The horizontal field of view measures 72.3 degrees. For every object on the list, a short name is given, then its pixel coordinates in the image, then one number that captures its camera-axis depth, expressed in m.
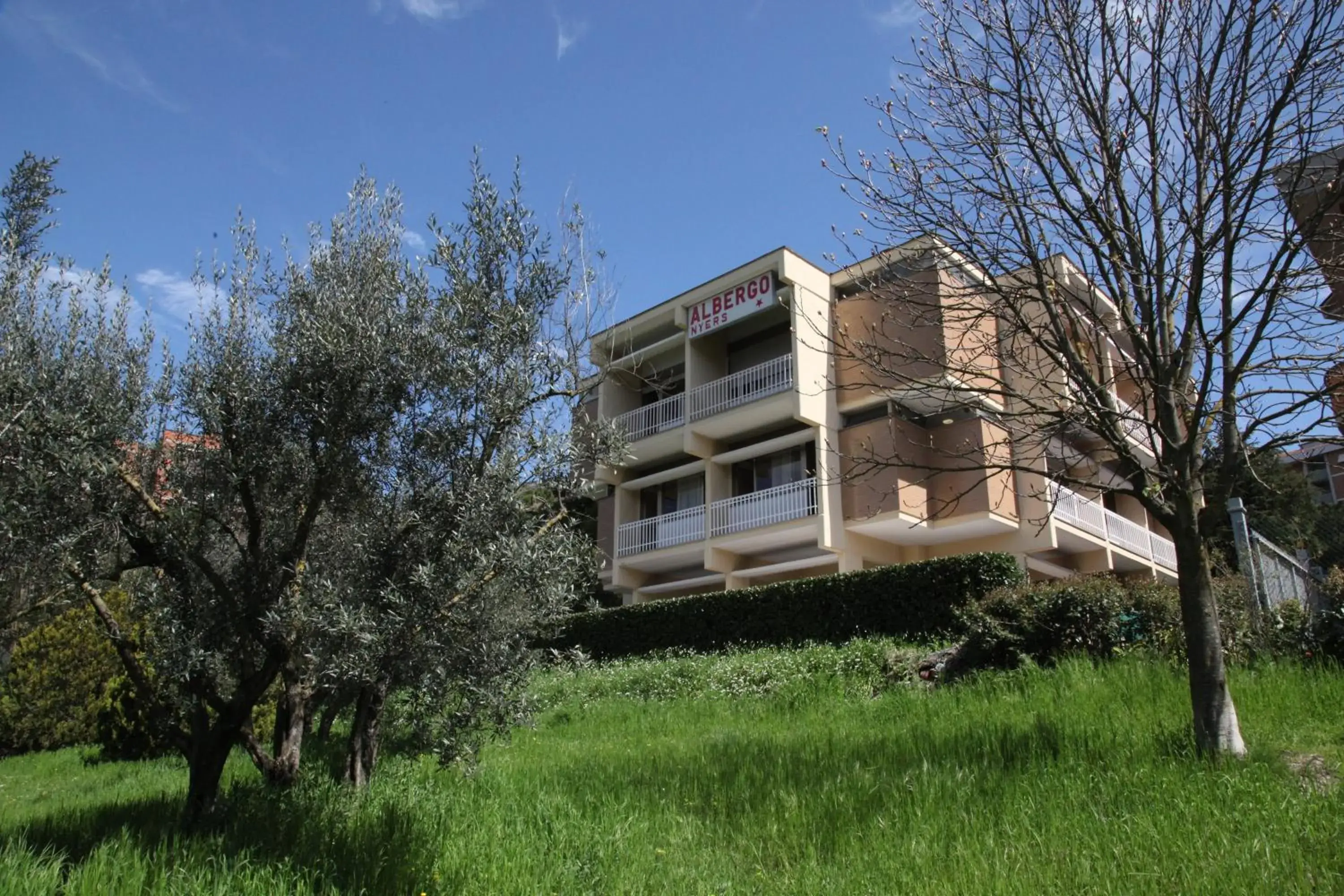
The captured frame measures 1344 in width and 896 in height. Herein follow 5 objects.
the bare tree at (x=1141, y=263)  6.33
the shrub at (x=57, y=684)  15.69
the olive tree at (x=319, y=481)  5.80
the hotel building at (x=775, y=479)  21.08
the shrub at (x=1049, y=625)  10.71
